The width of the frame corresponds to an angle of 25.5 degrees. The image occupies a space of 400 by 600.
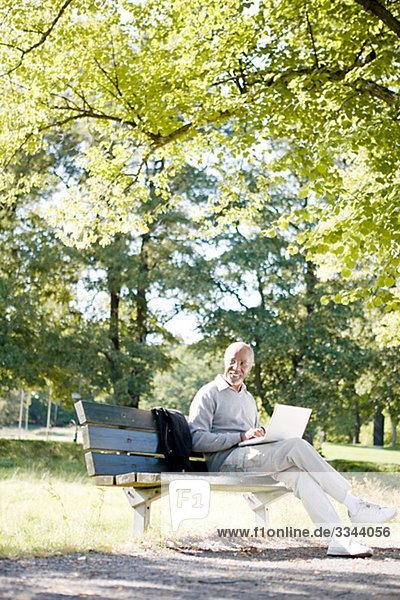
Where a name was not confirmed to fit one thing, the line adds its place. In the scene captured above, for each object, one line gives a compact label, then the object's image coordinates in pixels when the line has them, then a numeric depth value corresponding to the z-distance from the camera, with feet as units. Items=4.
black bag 22.04
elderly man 19.76
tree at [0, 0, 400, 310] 31.96
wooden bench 20.18
